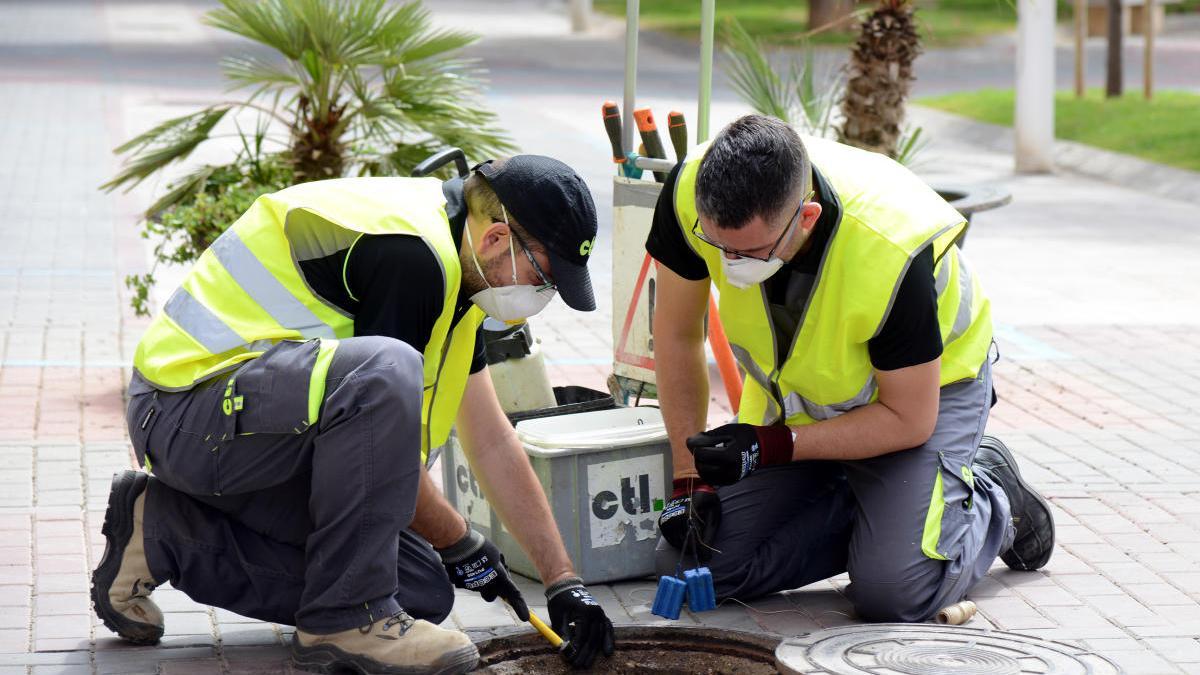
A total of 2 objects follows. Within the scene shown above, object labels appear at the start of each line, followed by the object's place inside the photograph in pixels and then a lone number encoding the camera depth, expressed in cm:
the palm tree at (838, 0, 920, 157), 766
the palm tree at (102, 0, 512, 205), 622
